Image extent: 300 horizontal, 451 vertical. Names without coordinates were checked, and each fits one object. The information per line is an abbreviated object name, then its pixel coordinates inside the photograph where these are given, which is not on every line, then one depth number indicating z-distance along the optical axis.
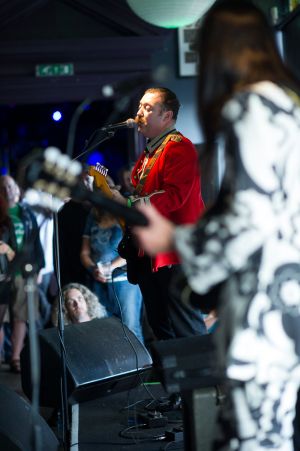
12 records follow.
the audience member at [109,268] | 4.79
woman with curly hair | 4.67
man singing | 3.54
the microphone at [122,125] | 3.20
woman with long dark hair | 1.72
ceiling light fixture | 4.63
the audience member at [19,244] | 5.32
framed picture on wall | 6.65
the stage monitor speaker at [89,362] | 3.60
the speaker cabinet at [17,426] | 2.80
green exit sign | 6.64
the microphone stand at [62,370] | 3.24
